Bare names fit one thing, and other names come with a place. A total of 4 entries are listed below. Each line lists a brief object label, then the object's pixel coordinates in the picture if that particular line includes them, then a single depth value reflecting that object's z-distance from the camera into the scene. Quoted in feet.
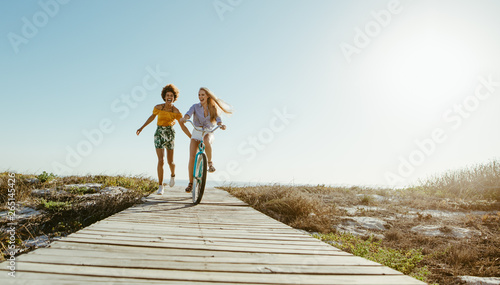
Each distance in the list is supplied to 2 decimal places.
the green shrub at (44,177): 29.77
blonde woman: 22.06
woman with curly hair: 23.39
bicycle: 19.10
